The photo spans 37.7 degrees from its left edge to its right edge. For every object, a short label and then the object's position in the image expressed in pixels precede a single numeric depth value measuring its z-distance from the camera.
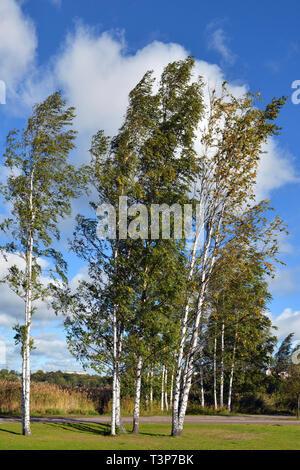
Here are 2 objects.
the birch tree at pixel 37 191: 21.41
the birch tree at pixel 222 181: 22.77
